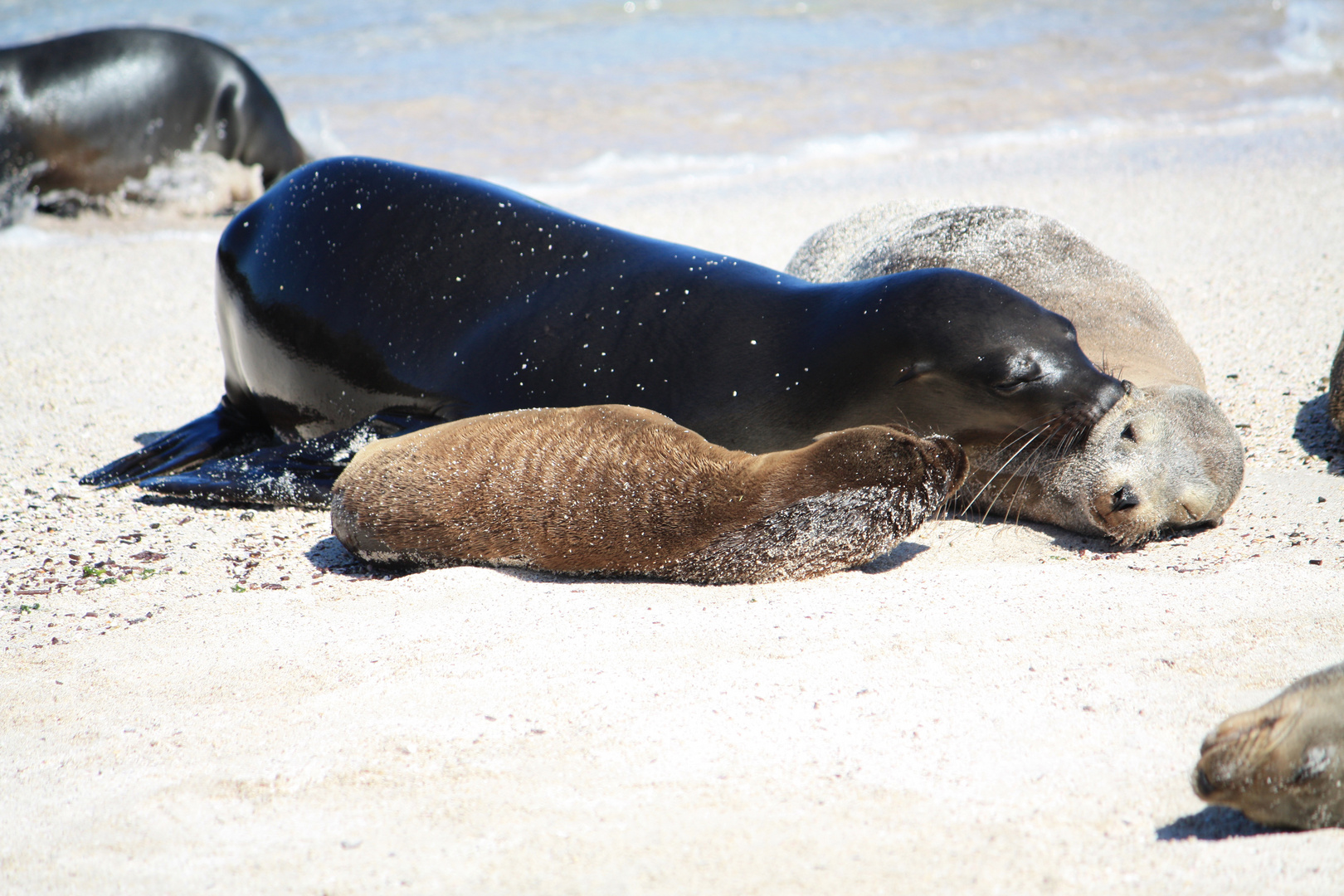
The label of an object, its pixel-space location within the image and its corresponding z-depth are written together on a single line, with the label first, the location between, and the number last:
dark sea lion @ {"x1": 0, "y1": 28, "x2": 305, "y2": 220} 18.79
